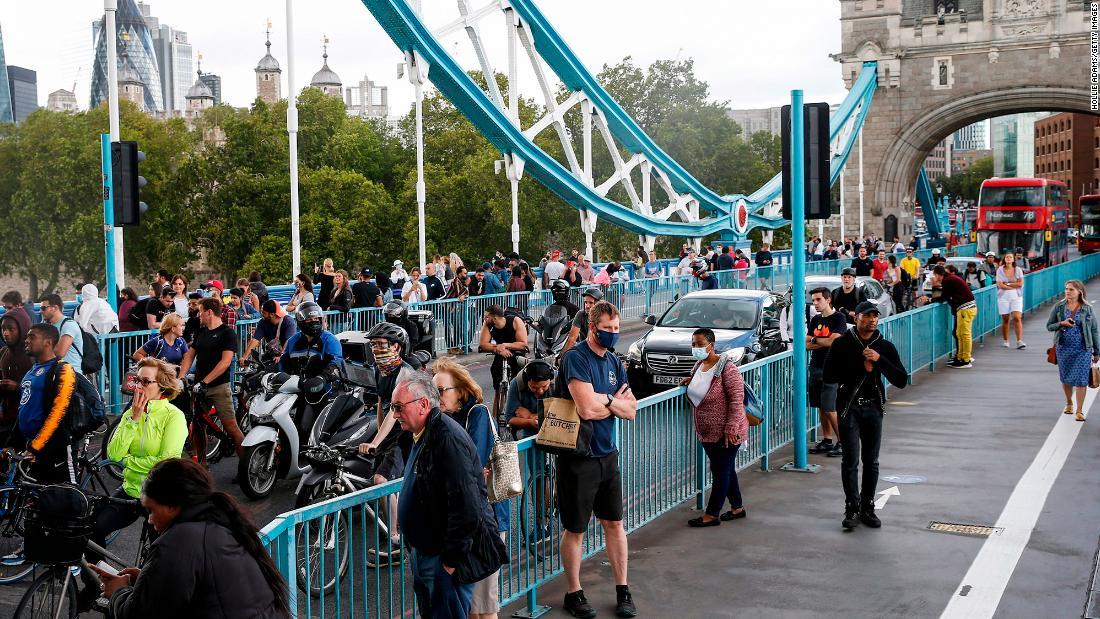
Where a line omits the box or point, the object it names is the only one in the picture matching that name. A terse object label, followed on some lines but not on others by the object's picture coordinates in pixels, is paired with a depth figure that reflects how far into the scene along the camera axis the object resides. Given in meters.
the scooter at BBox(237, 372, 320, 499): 8.76
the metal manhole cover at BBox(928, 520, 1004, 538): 7.88
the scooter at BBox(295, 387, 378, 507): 6.94
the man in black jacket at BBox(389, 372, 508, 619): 4.72
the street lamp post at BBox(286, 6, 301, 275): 21.94
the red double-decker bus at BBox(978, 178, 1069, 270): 41.84
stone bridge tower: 55.88
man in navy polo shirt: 6.21
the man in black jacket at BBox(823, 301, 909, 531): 8.03
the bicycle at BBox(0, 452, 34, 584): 7.07
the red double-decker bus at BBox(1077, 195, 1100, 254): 57.66
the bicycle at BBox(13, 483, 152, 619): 5.08
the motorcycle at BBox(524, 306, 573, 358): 12.63
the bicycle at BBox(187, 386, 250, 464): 9.86
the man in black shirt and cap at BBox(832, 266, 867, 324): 12.80
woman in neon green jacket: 6.00
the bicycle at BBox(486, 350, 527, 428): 11.20
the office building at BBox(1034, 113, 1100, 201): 123.75
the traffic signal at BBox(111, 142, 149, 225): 12.62
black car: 13.42
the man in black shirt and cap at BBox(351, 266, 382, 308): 17.28
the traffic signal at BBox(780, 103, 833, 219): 9.66
